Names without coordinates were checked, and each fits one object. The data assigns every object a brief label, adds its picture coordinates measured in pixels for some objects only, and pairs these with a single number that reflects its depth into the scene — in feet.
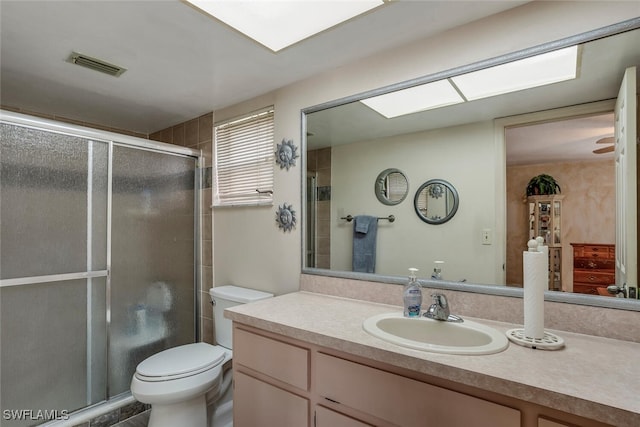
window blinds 6.98
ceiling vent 5.32
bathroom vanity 2.51
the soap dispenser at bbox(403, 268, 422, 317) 4.29
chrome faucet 4.10
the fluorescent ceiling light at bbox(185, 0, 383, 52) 3.99
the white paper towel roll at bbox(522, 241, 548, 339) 3.36
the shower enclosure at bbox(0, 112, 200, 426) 5.47
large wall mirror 3.62
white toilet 5.19
